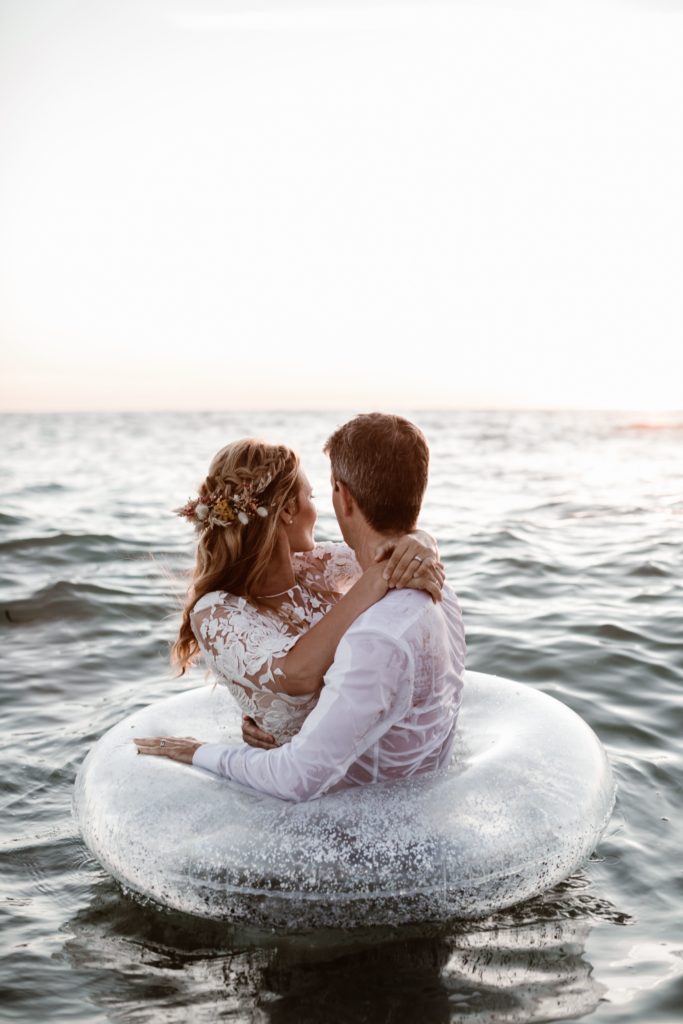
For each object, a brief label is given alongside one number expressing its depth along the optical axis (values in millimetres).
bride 3818
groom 3404
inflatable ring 3615
